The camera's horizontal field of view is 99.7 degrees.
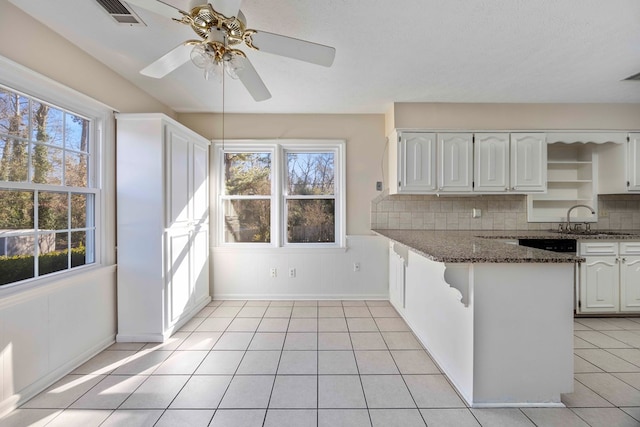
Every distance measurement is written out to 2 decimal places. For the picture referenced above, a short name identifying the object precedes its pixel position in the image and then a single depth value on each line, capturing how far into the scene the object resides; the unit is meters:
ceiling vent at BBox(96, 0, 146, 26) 1.62
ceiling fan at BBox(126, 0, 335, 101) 1.29
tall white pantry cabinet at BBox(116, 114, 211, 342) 2.43
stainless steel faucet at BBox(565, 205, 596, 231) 3.22
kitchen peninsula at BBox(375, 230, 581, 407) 1.59
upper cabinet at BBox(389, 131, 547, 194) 3.13
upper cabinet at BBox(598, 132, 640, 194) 3.10
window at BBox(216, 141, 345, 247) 3.59
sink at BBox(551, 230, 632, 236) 2.93
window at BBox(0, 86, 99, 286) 1.70
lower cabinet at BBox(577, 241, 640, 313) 2.87
